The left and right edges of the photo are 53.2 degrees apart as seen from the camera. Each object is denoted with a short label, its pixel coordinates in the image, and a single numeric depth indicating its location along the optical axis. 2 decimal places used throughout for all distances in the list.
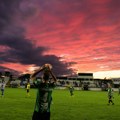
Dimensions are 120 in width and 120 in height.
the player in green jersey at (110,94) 12.39
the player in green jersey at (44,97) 3.61
